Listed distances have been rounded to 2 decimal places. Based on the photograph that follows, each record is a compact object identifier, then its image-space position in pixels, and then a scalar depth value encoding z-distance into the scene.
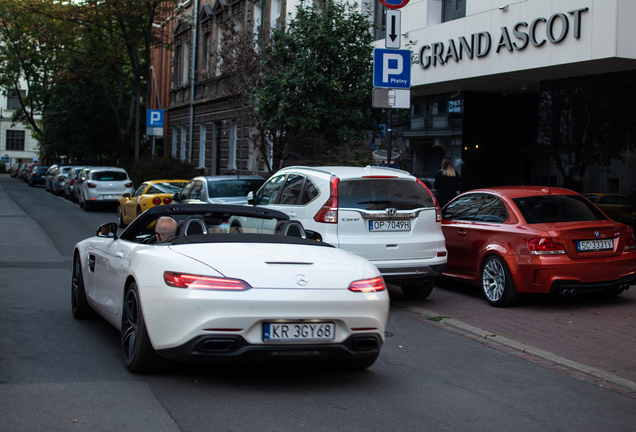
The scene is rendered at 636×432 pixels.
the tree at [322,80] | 16.97
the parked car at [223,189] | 14.68
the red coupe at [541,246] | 8.73
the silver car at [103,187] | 27.20
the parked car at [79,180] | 31.11
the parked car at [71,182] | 33.67
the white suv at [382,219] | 8.88
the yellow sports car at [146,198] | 19.38
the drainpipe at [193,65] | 39.22
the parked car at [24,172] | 69.56
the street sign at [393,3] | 12.18
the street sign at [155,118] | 33.47
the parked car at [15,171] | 83.06
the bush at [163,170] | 33.06
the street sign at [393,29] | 12.20
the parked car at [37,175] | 56.00
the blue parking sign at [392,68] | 12.08
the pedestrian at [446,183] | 14.73
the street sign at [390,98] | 11.94
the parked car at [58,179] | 39.37
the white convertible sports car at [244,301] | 4.86
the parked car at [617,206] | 14.80
